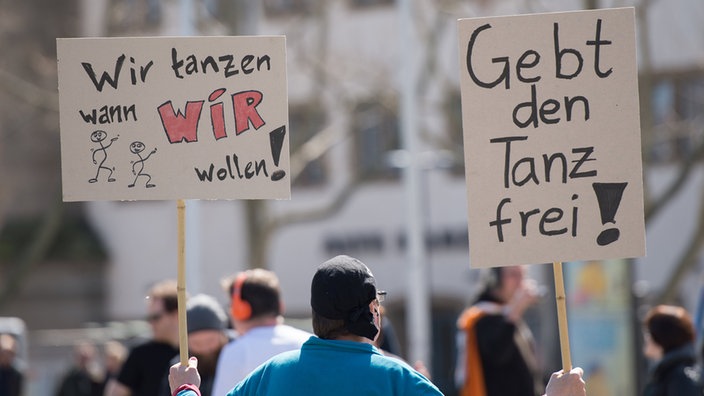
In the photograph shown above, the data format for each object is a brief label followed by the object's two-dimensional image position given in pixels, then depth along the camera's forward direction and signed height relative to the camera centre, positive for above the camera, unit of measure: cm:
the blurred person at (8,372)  2156 -88
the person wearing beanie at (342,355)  728 -29
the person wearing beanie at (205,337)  1180 -35
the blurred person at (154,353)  1295 -46
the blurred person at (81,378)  2930 -130
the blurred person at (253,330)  1036 -30
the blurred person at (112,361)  2702 -103
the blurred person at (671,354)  1169 -53
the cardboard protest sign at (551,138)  867 +38
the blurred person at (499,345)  1454 -55
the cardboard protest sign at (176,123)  928 +52
